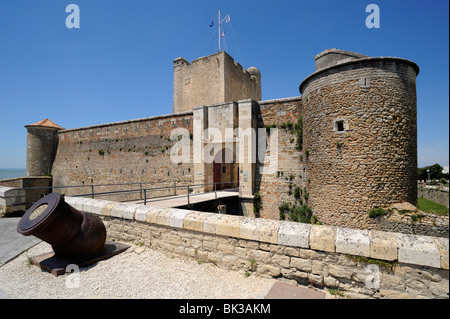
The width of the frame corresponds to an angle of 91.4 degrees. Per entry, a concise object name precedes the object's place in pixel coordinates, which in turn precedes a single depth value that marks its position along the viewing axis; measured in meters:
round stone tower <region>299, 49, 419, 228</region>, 7.63
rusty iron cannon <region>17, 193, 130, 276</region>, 3.52
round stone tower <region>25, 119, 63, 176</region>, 20.84
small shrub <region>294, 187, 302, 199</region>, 10.52
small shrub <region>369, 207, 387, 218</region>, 7.41
